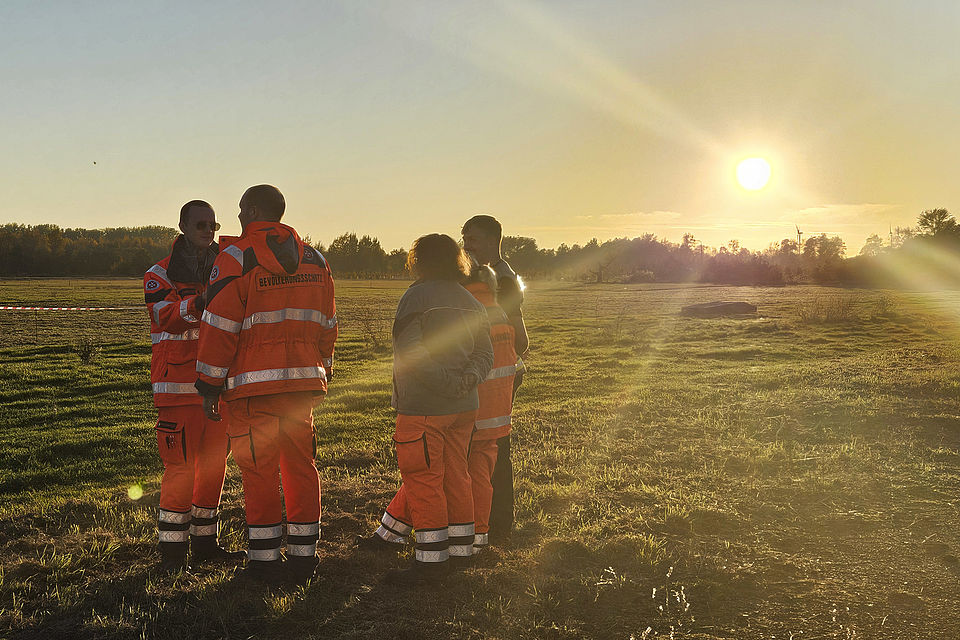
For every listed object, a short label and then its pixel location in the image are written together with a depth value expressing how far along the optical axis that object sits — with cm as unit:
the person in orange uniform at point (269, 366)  379
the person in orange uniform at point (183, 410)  415
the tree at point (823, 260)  7881
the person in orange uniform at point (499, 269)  447
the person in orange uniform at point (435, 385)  395
